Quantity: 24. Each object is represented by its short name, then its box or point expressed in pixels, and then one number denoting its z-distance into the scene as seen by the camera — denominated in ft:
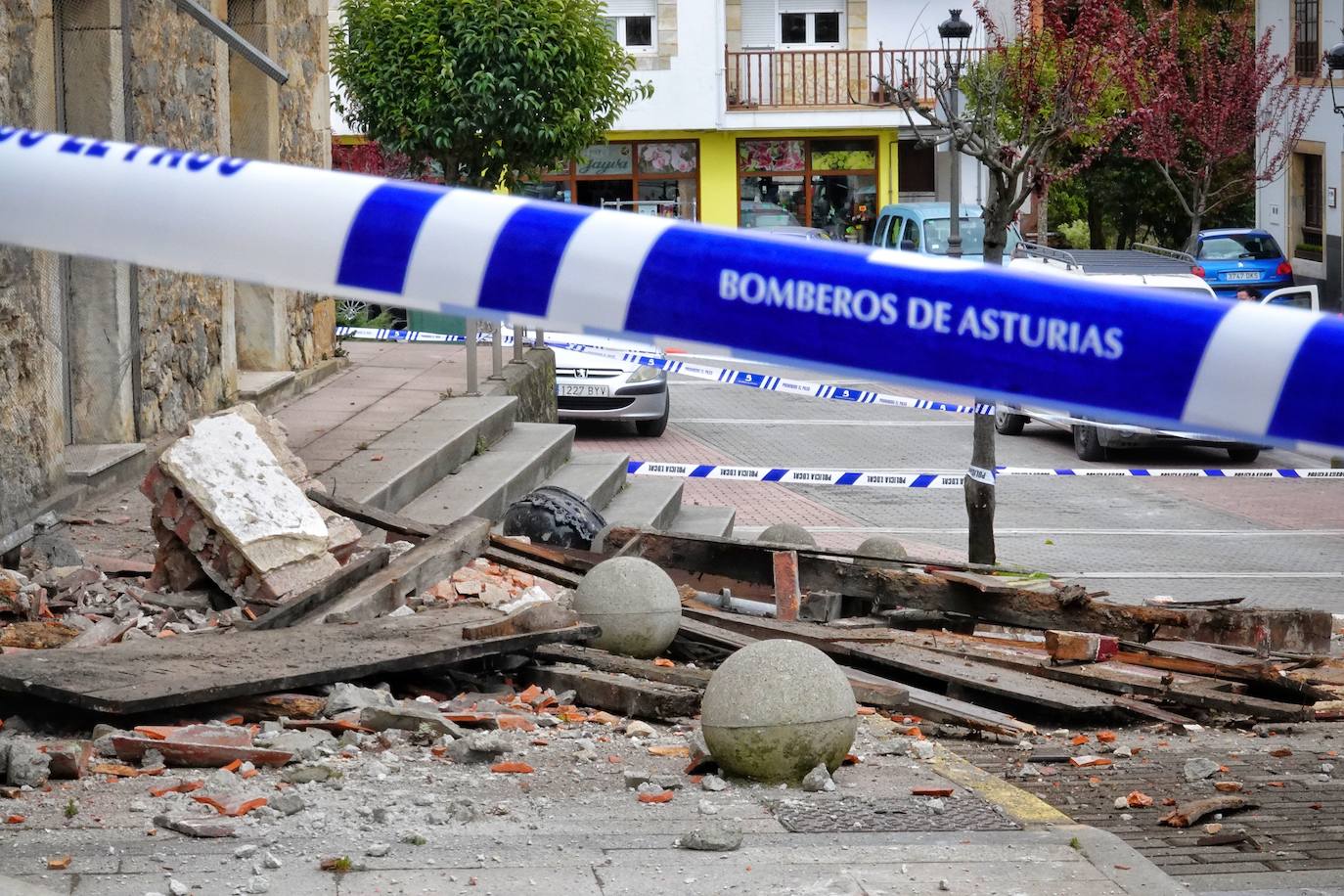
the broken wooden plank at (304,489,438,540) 60.34
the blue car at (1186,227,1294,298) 196.54
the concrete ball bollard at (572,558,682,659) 52.37
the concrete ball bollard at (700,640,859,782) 39.50
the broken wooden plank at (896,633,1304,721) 53.36
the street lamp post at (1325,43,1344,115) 137.32
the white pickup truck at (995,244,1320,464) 117.29
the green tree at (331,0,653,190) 101.45
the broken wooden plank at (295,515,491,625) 50.55
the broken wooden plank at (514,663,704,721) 46.65
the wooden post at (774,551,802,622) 61.62
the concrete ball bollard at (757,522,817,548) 69.77
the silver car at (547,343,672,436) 122.21
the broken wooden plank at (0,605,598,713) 40.16
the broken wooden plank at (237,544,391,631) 49.06
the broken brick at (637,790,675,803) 38.70
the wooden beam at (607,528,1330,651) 59.21
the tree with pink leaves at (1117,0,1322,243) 222.69
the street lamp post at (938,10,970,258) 80.48
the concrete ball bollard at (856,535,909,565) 66.74
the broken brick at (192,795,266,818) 35.60
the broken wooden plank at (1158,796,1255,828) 40.14
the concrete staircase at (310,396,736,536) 71.15
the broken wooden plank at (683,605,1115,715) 51.85
